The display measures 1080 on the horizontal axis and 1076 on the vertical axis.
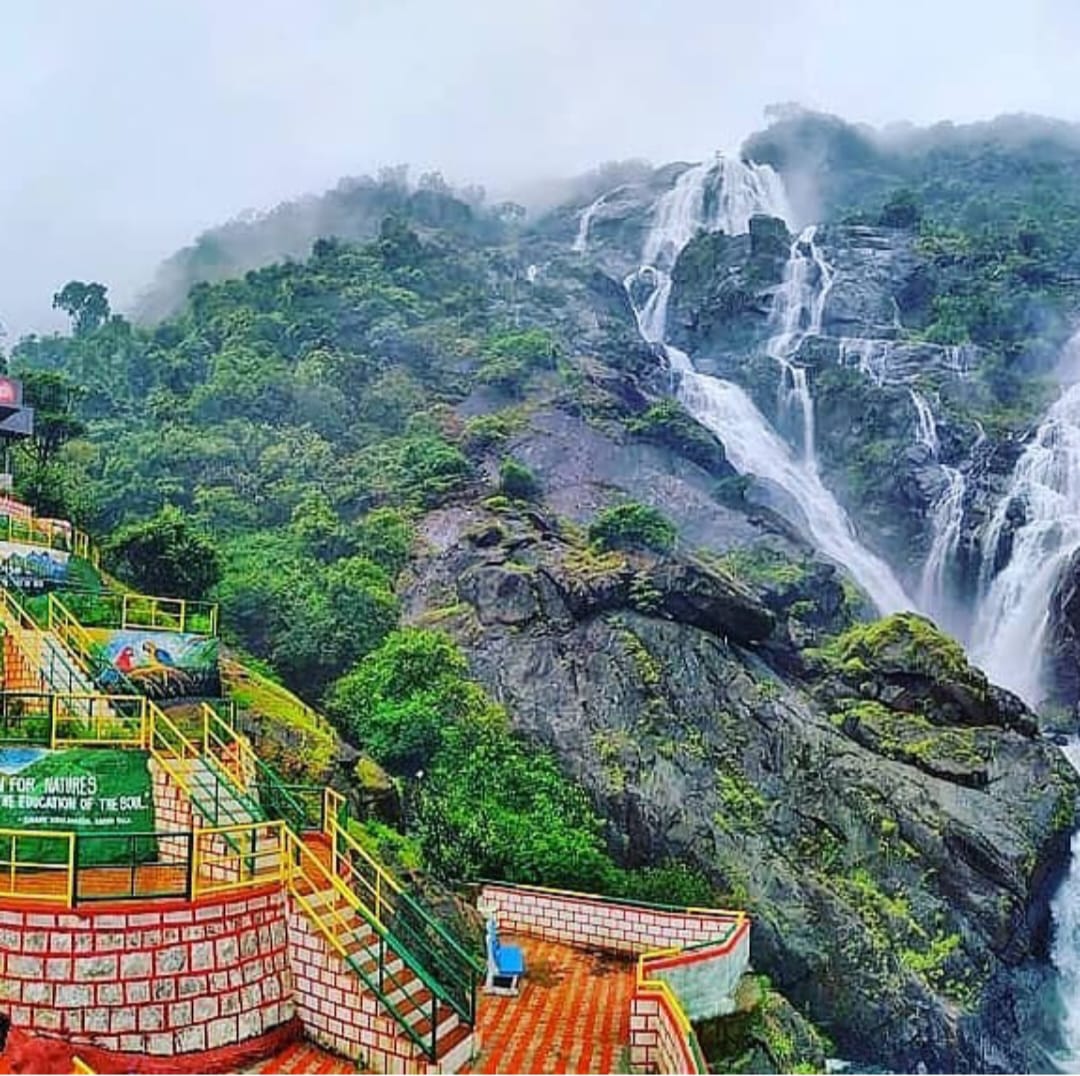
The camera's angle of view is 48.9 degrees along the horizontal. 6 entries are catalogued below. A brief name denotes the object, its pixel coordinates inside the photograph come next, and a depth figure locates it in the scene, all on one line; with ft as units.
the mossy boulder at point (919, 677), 70.54
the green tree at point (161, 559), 60.59
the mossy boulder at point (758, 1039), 36.36
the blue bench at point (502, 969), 34.06
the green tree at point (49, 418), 86.48
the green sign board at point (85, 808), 27.55
